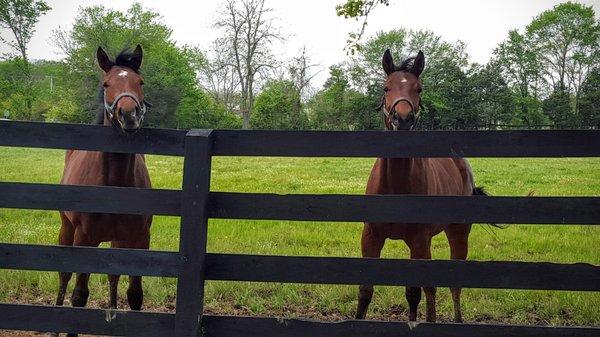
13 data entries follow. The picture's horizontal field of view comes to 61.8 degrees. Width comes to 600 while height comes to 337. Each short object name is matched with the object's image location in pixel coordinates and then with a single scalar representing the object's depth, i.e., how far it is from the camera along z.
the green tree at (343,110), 45.16
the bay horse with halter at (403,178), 4.43
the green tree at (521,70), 53.31
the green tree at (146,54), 48.12
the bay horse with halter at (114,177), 4.12
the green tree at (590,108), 48.72
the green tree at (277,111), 44.41
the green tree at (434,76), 50.97
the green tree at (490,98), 50.78
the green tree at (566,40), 54.06
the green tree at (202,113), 48.59
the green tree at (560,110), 49.14
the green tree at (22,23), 38.62
